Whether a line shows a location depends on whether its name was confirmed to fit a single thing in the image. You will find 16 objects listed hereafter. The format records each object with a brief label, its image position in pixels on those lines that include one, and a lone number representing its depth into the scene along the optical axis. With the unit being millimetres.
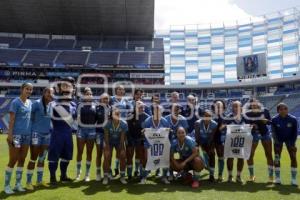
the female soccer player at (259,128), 5832
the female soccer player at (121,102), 5707
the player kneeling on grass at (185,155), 5426
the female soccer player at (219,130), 5946
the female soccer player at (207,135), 5816
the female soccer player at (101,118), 5717
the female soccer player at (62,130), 5374
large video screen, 29112
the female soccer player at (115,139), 5416
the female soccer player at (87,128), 5759
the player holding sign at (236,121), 5723
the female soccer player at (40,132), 5025
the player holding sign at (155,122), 5598
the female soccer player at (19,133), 4703
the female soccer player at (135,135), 5764
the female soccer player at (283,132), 5618
